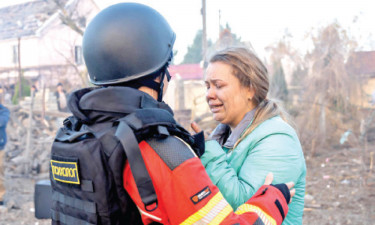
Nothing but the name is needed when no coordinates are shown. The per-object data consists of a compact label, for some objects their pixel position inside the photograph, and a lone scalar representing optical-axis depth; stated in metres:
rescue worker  1.24
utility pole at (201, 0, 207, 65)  12.29
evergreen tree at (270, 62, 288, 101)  13.83
